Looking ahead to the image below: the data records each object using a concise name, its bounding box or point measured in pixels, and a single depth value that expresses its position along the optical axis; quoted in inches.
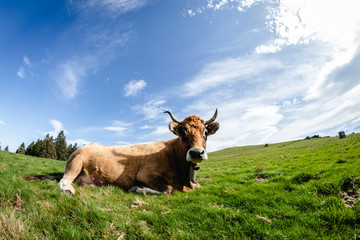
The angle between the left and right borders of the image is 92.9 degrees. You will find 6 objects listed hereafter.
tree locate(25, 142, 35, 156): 2676.9
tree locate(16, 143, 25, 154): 3184.5
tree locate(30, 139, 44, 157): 2516.0
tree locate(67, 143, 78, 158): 3303.4
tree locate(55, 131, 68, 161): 2824.8
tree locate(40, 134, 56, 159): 2477.6
